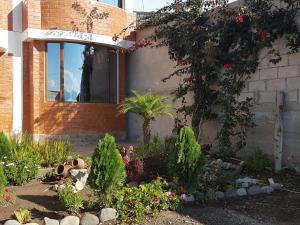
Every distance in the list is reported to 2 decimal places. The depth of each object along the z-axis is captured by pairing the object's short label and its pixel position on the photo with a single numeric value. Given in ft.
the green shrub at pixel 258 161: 28.43
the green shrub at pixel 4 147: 27.68
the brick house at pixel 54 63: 43.06
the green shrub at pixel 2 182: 20.35
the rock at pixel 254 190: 23.79
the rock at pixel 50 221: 18.15
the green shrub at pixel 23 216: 18.56
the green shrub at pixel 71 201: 19.60
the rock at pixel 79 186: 23.45
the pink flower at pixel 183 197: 21.14
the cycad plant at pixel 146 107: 31.71
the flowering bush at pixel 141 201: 19.34
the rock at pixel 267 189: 24.12
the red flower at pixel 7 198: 21.35
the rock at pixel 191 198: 21.74
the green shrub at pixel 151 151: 29.35
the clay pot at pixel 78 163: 26.92
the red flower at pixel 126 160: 25.71
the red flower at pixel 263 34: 29.48
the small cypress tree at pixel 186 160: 21.81
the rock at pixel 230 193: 23.16
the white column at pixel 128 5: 49.29
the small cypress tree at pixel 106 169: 20.01
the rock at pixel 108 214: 18.98
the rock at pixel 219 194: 22.82
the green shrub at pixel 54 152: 31.42
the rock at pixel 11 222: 18.00
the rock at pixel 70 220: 18.29
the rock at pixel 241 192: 23.41
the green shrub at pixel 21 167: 25.73
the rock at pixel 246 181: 24.95
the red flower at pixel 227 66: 32.07
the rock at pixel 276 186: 24.70
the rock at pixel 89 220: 18.63
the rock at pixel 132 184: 24.30
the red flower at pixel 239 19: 30.01
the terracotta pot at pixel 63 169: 26.12
